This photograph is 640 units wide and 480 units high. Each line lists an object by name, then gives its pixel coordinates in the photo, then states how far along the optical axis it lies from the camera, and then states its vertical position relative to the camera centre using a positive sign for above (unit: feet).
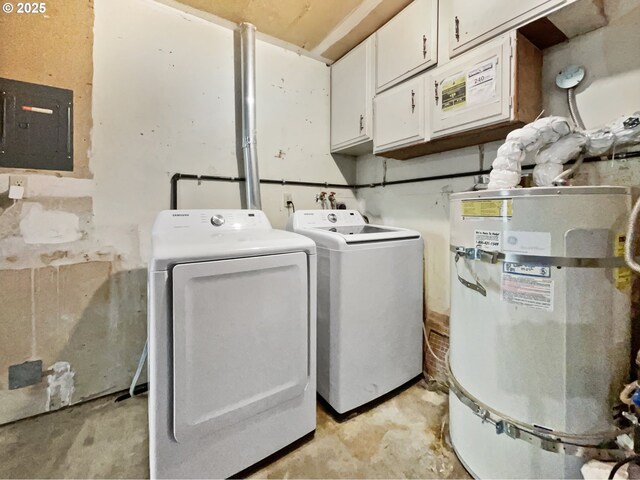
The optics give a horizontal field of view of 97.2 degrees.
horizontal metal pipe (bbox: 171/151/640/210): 5.98 +1.44
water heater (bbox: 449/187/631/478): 3.20 -1.05
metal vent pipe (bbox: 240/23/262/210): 6.75 +3.07
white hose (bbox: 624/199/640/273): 2.87 -0.07
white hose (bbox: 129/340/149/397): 6.04 -2.93
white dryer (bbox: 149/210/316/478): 3.56 -1.57
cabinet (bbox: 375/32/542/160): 4.42 +2.44
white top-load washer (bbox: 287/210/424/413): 5.24 -1.52
